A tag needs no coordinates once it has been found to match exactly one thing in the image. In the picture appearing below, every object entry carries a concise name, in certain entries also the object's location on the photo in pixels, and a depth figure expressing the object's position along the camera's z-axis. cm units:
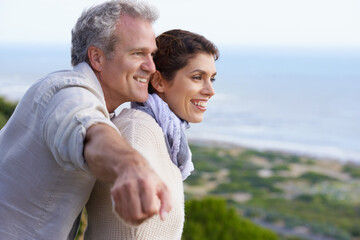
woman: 176
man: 109
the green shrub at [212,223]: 612
